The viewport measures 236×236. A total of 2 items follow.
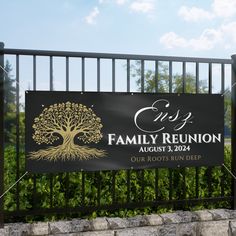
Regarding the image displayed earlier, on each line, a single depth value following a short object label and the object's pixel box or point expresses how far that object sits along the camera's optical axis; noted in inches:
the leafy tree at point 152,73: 828.7
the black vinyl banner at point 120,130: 181.6
